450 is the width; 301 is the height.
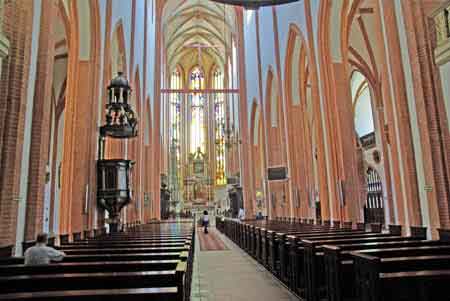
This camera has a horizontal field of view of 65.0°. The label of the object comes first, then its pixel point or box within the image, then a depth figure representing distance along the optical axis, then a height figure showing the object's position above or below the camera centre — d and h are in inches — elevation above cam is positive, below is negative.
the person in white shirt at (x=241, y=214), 752.6 -10.6
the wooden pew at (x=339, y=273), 125.2 -24.1
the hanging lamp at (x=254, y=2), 265.4 +153.3
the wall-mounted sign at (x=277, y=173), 526.0 +51.3
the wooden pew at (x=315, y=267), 152.5 -26.2
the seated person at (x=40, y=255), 116.2 -12.9
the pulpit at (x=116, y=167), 290.7 +37.7
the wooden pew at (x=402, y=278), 91.0 -19.2
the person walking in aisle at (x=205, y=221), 655.6 -19.9
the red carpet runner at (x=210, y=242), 404.8 -42.6
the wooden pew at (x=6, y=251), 144.3 -13.8
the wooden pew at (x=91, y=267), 101.3 -15.2
